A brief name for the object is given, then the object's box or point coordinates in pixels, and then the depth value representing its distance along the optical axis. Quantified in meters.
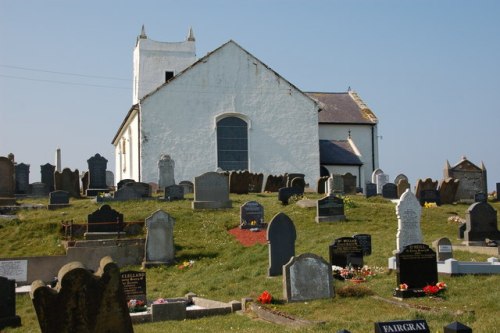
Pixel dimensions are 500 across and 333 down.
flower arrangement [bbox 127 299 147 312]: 13.73
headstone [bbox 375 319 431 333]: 7.16
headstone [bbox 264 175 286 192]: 36.56
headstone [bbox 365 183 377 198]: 33.53
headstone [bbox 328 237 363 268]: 16.36
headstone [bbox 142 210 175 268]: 20.02
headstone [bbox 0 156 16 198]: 29.56
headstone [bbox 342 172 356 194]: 35.89
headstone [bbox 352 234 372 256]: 17.93
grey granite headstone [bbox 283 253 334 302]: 13.51
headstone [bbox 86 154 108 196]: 34.06
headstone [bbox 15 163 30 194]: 34.16
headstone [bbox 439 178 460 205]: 30.73
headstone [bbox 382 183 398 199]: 33.41
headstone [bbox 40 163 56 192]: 35.56
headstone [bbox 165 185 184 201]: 30.36
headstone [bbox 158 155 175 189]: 35.06
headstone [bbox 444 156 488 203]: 33.09
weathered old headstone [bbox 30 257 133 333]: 7.53
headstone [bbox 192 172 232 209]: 27.53
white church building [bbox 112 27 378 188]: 41.22
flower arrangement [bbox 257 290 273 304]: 13.06
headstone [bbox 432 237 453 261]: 16.58
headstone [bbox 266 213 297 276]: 16.59
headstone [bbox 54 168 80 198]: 33.12
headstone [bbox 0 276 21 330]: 13.09
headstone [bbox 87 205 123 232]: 22.47
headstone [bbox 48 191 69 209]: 28.63
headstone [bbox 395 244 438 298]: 13.47
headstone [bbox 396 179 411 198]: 33.91
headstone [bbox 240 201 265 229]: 23.97
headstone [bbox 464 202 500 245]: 19.47
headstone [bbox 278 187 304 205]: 28.79
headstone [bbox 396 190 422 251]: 17.48
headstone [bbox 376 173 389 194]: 37.66
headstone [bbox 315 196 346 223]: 24.23
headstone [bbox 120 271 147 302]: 14.27
